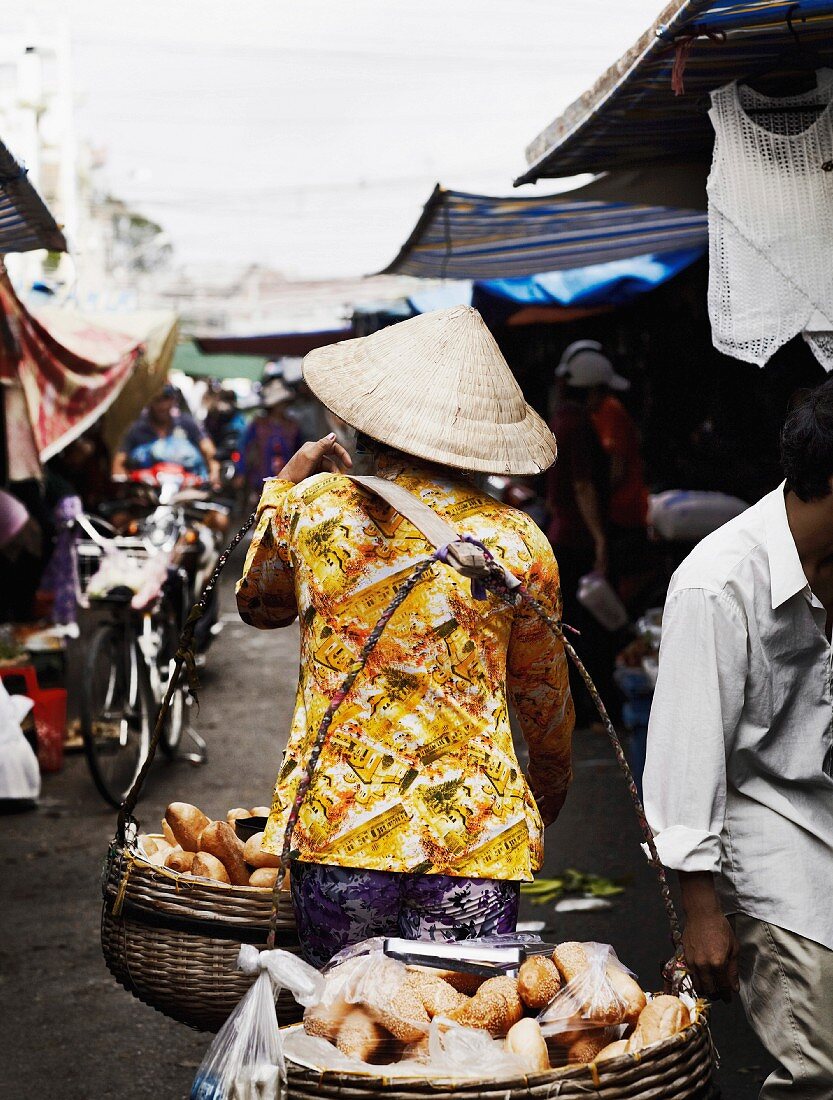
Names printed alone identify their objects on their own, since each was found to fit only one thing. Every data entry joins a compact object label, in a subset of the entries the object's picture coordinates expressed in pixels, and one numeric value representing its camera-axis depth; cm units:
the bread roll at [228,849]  280
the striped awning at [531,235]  655
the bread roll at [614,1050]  181
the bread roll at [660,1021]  193
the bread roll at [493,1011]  202
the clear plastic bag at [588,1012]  200
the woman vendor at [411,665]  227
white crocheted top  331
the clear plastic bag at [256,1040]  183
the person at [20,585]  847
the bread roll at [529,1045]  188
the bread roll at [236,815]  314
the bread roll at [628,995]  203
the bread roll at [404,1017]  196
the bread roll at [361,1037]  194
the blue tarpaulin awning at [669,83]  317
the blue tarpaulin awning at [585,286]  676
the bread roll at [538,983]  205
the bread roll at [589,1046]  198
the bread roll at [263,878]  272
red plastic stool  707
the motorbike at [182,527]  760
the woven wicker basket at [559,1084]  175
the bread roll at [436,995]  202
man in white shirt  228
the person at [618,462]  798
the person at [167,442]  1080
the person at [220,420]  2594
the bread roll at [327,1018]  198
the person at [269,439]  1738
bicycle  654
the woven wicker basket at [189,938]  245
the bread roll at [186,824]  298
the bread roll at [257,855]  278
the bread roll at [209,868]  271
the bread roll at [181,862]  281
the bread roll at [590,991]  201
